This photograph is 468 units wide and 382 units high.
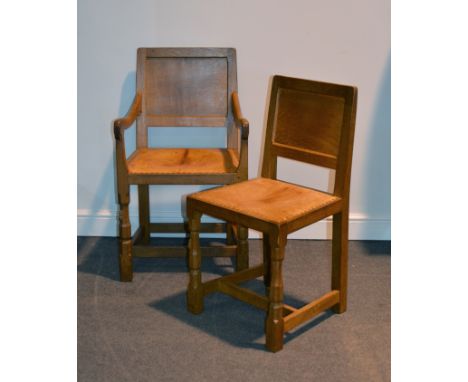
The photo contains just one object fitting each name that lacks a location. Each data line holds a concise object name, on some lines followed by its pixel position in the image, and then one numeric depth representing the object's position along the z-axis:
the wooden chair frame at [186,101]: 2.99
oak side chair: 2.28
